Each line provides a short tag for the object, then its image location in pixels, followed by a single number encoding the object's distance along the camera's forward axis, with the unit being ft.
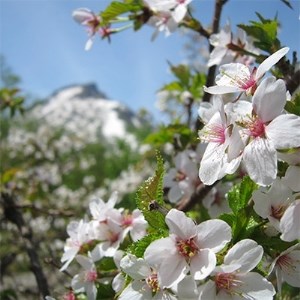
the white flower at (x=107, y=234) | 0.46
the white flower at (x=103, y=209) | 0.47
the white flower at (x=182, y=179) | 0.60
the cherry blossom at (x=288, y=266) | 0.34
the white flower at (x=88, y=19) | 0.69
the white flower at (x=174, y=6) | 0.58
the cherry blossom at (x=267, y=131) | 0.31
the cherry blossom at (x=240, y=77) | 0.35
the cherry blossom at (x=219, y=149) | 0.34
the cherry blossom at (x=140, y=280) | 0.33
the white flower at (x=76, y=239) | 0.48
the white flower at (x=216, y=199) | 0.57
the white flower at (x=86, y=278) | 0.43
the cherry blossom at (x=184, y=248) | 0.31
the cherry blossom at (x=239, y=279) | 0.31
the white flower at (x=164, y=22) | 0.63
